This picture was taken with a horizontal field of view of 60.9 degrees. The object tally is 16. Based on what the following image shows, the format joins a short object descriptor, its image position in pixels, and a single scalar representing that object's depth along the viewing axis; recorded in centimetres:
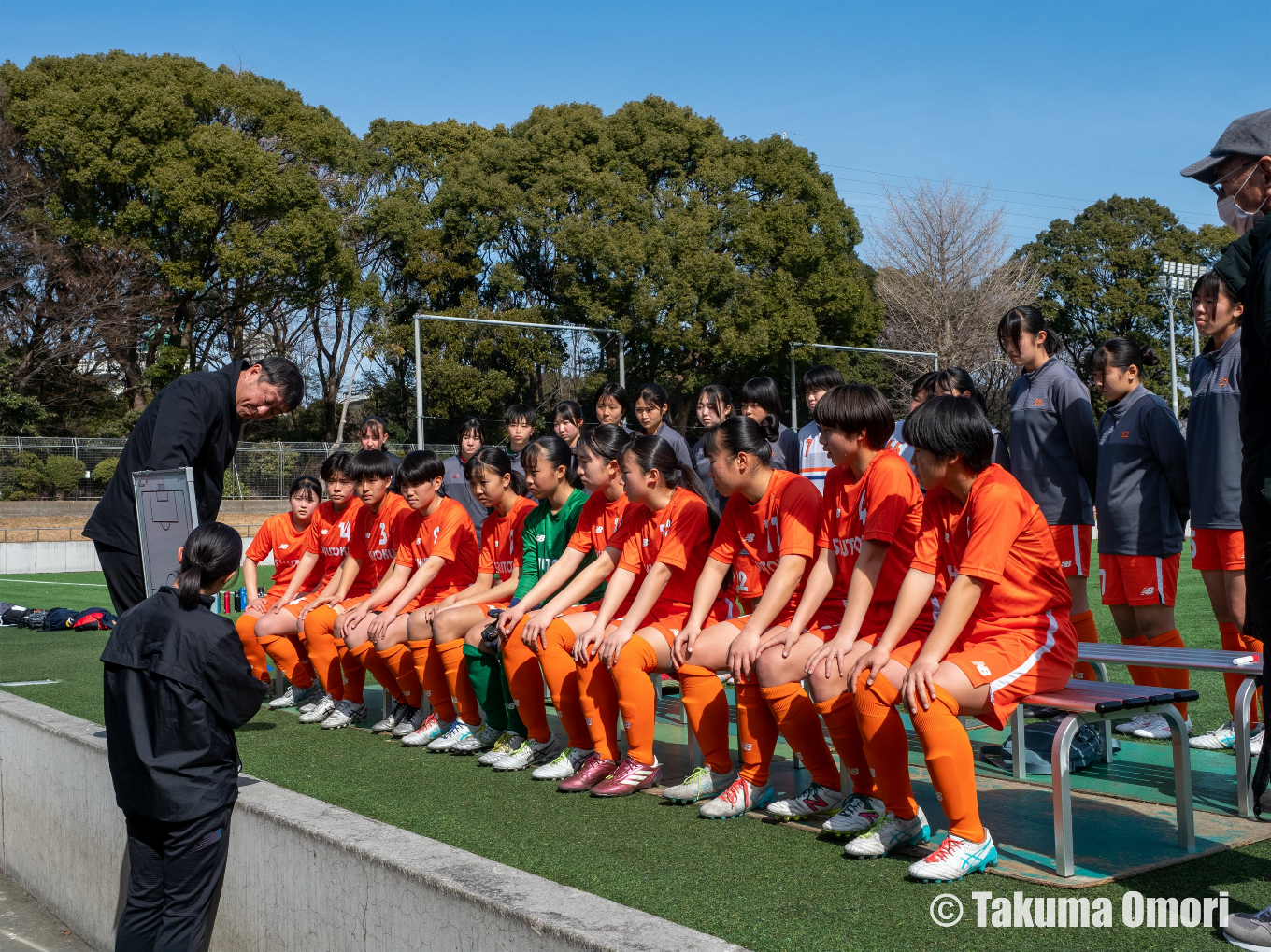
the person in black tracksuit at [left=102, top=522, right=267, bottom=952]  380
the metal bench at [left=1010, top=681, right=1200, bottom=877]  314
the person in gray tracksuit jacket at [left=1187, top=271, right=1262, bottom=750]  462
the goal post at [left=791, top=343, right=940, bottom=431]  3008
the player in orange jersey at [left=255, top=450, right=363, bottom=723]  676
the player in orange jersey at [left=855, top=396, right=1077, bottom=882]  321
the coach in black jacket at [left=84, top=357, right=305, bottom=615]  479
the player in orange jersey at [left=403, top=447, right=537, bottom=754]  547
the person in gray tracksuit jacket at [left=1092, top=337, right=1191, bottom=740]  509
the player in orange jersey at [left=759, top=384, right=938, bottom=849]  364
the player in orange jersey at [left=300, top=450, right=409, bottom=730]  643
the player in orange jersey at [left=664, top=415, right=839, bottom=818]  402
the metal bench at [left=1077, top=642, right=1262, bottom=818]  373
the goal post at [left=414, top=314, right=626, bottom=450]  2261
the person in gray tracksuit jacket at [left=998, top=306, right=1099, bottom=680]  537
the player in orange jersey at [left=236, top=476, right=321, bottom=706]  691
